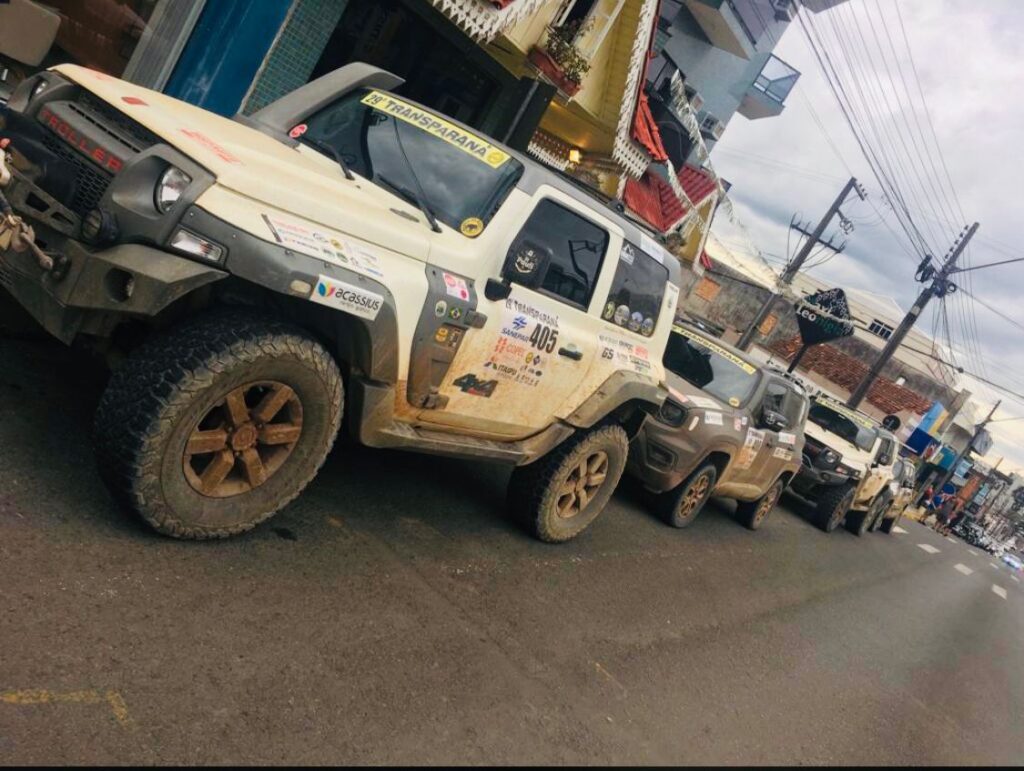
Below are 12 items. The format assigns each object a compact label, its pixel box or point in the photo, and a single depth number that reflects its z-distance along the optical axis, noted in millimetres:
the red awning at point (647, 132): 13195
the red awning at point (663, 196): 16141
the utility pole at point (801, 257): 24375
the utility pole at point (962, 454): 52312
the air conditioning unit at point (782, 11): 24231
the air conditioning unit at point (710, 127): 24906
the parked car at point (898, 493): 16062
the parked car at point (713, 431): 7105
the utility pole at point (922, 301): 24953
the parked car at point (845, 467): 12125
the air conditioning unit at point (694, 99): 20583
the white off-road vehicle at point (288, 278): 2770
